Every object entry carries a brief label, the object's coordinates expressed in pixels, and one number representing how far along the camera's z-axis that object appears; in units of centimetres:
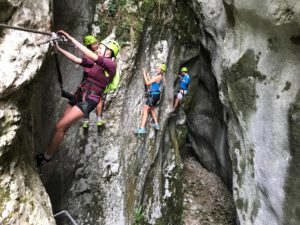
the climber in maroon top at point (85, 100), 462
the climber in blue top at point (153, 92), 690
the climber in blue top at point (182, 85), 917
